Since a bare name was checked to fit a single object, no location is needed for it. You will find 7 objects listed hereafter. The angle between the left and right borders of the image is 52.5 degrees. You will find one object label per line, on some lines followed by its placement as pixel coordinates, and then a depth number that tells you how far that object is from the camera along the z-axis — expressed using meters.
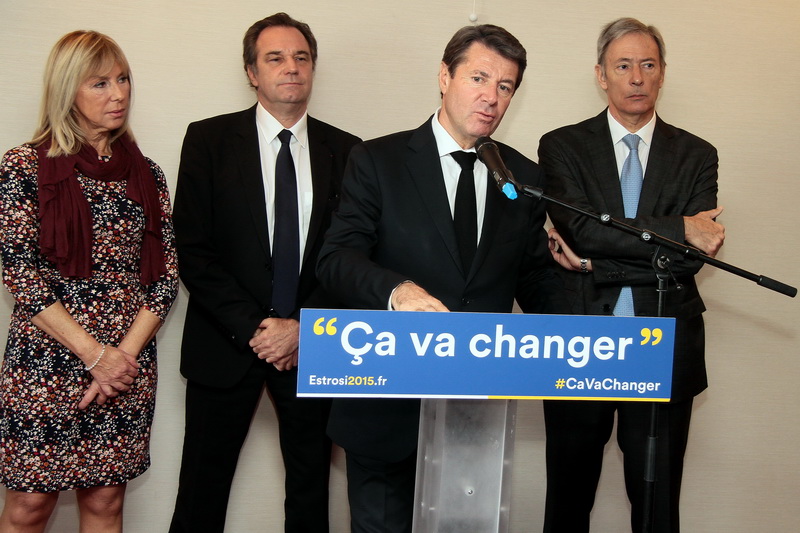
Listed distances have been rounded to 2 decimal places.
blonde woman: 2.47
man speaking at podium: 2.09
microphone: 1.85
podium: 1.63
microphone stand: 1.95
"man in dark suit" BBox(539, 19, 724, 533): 2.77
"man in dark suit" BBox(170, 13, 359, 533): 2.89
